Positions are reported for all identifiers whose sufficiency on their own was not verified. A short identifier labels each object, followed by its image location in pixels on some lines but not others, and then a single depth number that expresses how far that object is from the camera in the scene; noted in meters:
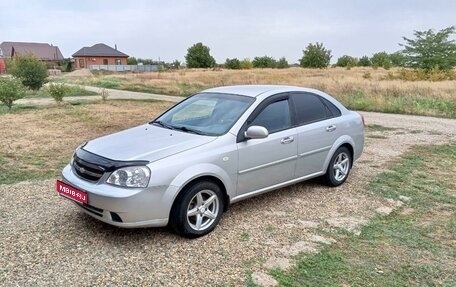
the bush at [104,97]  16.58
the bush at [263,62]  63.09
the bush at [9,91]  13.14
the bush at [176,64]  68.36
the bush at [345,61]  62.38
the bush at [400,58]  32.62
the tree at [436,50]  30.27
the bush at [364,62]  62.97
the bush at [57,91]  14.83
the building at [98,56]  72.62
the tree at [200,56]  59.75
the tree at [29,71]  22.16
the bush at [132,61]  78.05
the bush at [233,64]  59.06
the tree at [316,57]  52.53
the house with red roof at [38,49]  74.94
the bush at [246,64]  58.16
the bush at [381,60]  49.50
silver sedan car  3.25
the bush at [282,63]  63.84
